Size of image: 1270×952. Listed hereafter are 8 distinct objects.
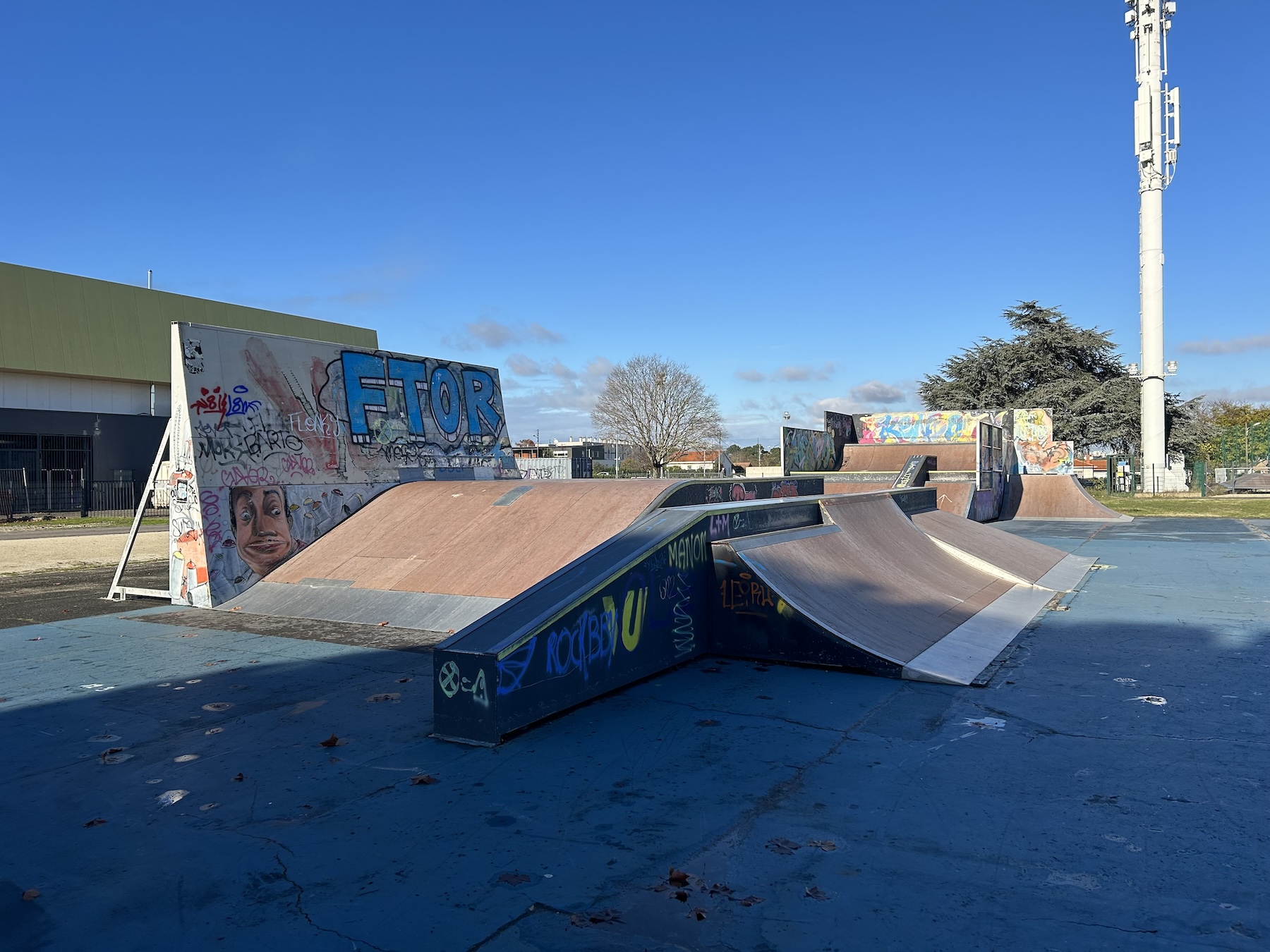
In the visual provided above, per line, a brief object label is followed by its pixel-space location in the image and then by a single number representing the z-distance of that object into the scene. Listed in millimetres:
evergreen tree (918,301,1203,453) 42500
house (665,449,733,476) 62278
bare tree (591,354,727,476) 48562
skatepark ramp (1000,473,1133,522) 24156
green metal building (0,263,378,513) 28359
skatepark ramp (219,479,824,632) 8016
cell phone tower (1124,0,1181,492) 35281
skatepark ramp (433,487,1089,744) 4488
